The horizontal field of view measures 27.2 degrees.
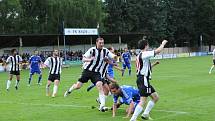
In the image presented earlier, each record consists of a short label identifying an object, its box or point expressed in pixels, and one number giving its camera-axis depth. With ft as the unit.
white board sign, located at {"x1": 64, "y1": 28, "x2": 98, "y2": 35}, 177.58
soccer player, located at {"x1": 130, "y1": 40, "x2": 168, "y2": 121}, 37.01
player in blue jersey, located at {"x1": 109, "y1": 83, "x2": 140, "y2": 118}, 42.19
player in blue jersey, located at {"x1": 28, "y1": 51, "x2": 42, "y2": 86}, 90.67
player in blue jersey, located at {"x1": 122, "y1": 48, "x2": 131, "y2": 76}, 107.45
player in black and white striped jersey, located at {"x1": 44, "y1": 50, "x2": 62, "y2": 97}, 63.46
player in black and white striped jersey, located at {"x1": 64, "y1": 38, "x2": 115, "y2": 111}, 45.19
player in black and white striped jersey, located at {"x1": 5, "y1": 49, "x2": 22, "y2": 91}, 77.92
